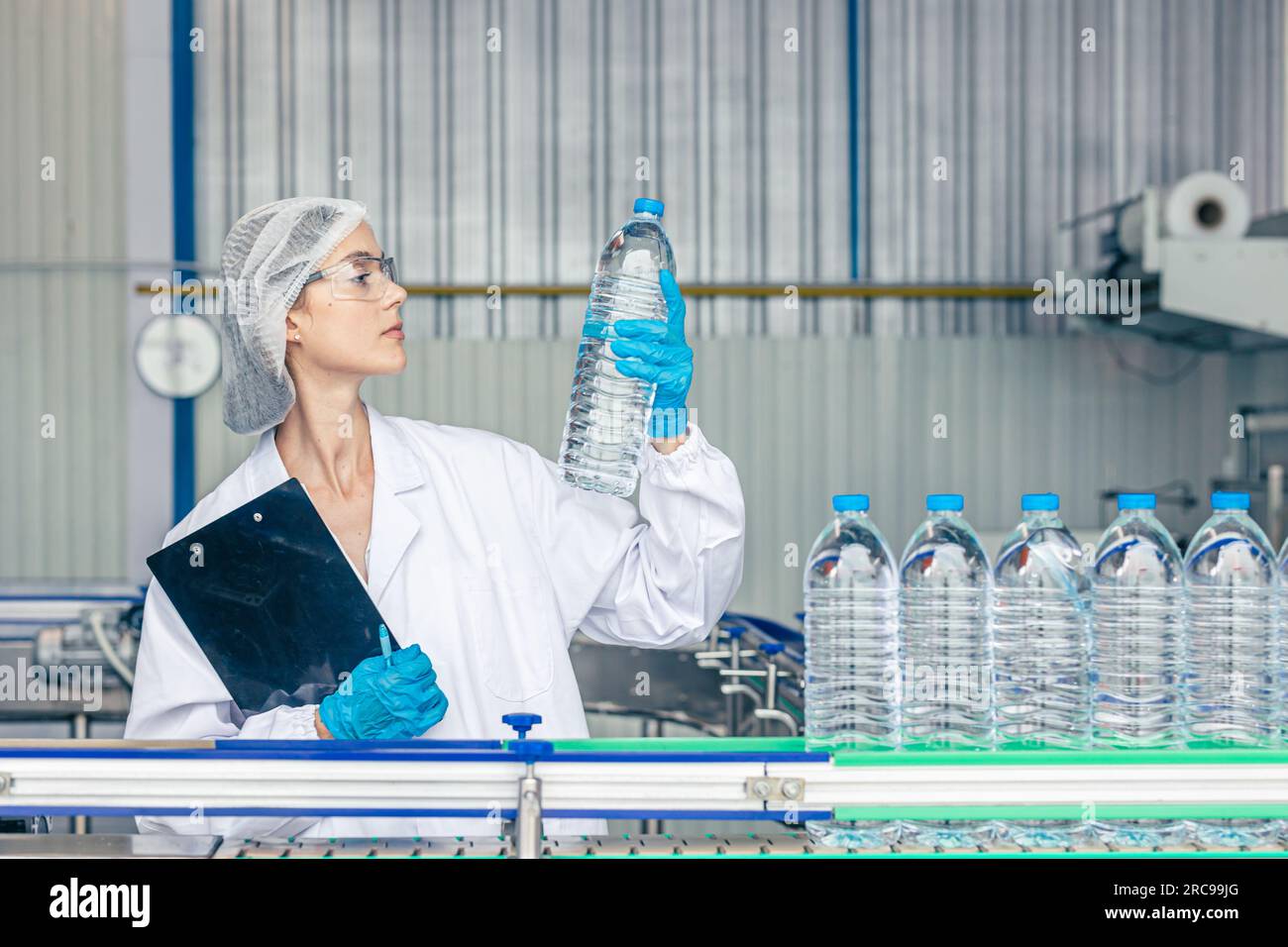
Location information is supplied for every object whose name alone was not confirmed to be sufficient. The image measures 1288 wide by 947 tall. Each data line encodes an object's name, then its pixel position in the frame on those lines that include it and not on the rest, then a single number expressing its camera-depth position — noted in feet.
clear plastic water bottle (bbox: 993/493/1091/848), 4.40
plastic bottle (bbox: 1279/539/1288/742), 4.35
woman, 5.52
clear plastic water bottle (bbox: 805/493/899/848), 4.66
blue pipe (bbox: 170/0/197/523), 19.04
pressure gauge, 18.76
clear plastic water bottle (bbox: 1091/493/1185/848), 4.44
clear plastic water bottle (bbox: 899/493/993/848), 4.32
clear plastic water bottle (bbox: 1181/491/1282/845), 4.34
